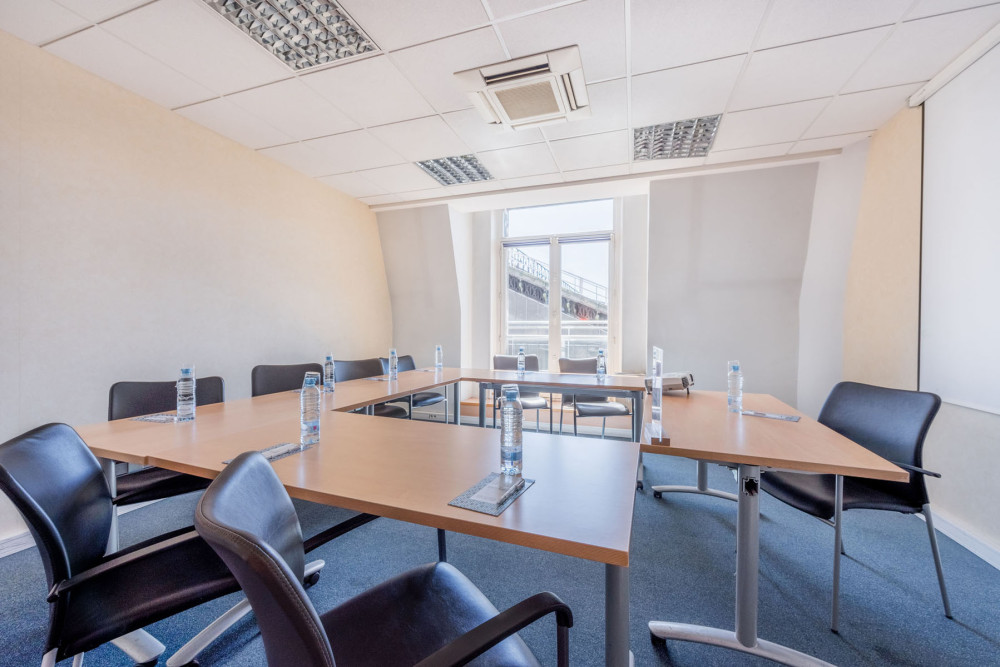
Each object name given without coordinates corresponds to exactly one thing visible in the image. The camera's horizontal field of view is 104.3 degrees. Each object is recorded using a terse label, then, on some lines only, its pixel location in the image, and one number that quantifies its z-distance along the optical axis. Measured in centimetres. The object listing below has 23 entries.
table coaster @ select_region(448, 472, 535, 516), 94
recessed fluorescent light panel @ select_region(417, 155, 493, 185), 359
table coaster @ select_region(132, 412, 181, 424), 187
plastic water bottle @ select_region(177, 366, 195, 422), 188
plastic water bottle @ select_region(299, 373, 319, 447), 150
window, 505
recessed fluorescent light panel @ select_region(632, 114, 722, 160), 296
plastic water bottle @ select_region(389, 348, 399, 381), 343
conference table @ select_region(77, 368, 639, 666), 90
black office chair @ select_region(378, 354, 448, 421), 398
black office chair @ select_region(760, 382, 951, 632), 162
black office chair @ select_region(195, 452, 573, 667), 57
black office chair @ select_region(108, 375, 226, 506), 170
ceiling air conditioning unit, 221
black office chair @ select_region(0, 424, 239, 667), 92
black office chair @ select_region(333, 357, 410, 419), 350
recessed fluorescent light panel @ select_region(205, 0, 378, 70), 189
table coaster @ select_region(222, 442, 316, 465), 134
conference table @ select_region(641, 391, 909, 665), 129
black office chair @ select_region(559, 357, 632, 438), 361
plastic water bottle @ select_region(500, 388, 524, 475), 117
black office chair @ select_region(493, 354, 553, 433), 431
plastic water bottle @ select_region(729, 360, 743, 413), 212
